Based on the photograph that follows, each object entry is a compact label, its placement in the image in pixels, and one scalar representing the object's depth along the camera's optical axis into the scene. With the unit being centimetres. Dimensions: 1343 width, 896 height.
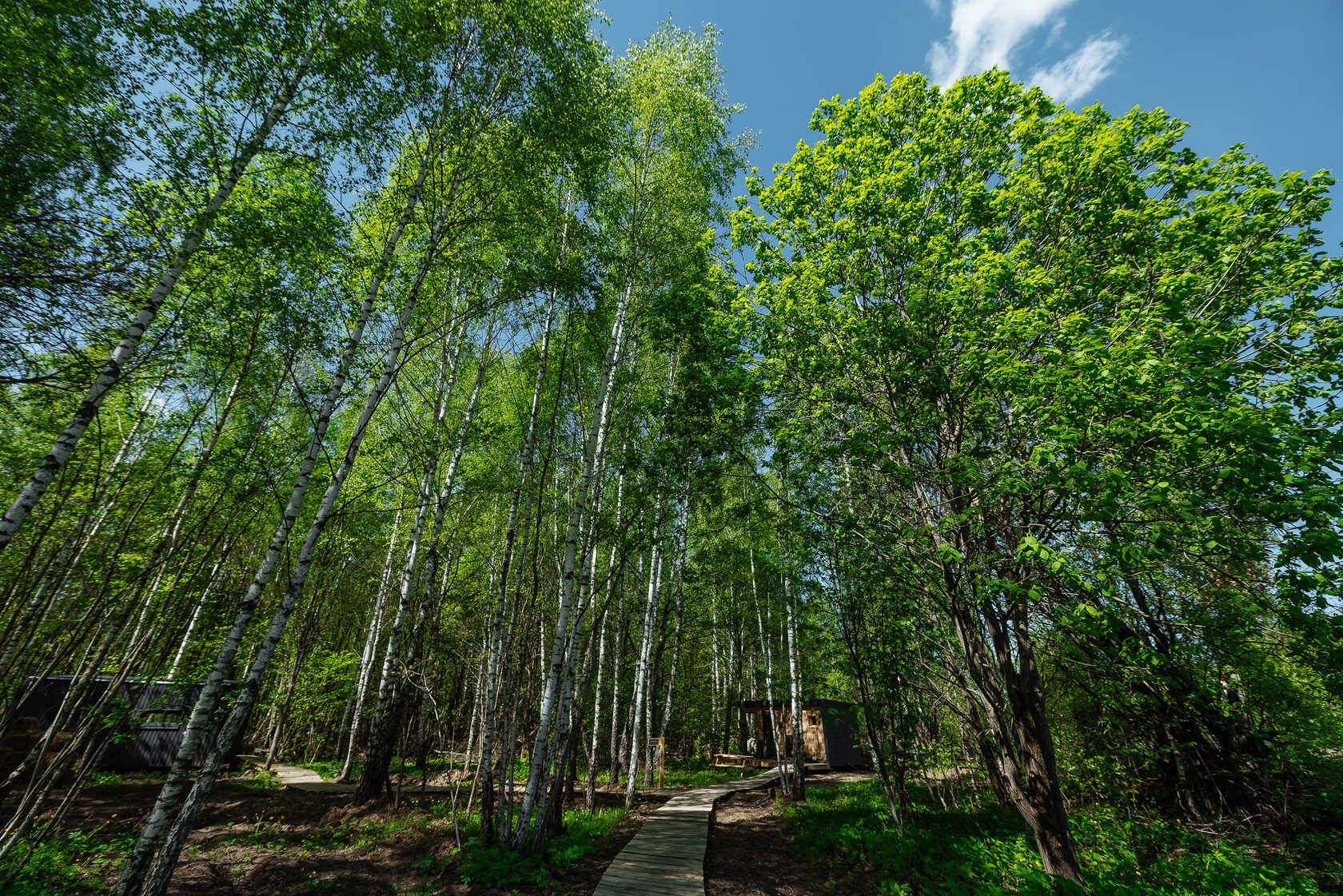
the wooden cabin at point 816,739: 1973
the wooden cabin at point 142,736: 1119
